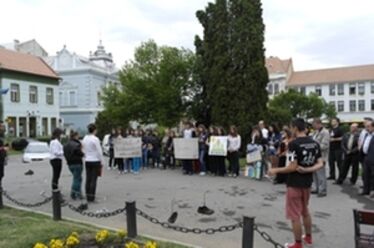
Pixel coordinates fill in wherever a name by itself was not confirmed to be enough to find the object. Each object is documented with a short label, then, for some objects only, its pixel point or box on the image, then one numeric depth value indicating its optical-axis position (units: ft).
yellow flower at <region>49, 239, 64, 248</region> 20.67
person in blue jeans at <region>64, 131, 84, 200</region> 35.63
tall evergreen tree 77.15
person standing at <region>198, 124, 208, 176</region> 54.08
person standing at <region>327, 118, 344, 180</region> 43.73
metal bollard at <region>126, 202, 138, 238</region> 23.70
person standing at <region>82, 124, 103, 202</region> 35.19
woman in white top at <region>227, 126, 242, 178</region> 50.70
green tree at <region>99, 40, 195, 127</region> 102.47
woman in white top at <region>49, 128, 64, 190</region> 36.27
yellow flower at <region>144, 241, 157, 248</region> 19.36
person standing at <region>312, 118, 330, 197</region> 36.47
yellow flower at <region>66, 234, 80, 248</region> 21.44
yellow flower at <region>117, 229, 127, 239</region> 22.91
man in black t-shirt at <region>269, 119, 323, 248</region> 21.22
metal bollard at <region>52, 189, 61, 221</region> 28.73
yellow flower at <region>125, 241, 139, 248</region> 19.47
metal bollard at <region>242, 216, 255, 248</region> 18.70
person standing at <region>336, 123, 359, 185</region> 41.09
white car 87.66
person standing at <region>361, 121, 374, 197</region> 35.89
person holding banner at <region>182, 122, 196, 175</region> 55.31
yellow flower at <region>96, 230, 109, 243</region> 22.02
